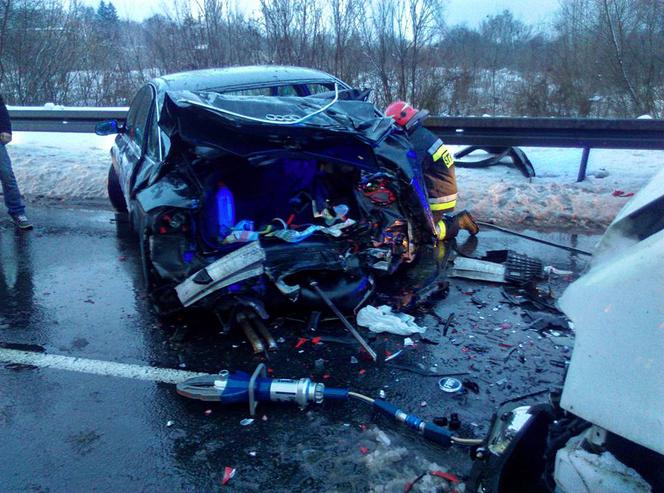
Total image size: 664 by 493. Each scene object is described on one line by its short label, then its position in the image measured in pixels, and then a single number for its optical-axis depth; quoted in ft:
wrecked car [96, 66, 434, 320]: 13.07
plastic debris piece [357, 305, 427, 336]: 13.78
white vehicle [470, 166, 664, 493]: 4.93
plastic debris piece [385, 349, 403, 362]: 12.66
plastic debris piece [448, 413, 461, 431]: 10.16
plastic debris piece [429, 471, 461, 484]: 8.81
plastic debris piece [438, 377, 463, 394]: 11.30
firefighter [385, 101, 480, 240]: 19.12
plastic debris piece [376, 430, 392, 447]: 9.73
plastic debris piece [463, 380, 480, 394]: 11.30
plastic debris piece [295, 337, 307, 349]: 13.33
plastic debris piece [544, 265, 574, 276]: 16.99
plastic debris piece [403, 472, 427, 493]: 8.64
